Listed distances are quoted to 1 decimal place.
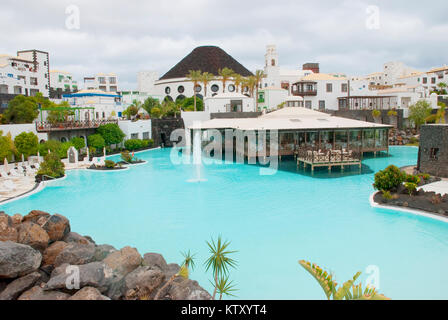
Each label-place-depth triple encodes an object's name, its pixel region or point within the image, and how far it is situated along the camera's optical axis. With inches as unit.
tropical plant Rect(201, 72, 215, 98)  2208.4
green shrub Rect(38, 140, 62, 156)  1074.1
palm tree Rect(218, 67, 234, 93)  2324.1
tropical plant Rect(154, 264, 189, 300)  254.2
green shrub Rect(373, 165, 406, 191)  596.7
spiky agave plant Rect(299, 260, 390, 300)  196.6
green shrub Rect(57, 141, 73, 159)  1138.7
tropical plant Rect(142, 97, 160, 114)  2134.0
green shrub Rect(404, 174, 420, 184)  603.2
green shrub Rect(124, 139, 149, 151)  1473.9
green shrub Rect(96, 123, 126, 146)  1378.0
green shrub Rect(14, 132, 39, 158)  1029.2
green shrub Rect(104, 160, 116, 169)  1022.6
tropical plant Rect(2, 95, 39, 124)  1211.2
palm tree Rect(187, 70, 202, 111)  2218.1
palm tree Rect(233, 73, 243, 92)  2266.2
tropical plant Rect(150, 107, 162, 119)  1857.8
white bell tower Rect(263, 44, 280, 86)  3110.2
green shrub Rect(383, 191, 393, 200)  581.8
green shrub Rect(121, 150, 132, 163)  1143.0
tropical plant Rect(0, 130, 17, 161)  940.6
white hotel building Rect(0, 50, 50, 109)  1766.7
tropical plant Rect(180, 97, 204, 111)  2239.9
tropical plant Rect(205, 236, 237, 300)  278.4
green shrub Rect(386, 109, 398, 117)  1689.2
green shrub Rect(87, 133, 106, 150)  1315.2
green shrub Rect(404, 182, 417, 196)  583.2
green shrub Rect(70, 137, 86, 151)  1240.5
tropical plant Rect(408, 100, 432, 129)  1671.5
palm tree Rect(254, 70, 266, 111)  2247.8
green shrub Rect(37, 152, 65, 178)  858.8
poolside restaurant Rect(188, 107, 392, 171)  986.1
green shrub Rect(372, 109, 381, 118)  1654.8
